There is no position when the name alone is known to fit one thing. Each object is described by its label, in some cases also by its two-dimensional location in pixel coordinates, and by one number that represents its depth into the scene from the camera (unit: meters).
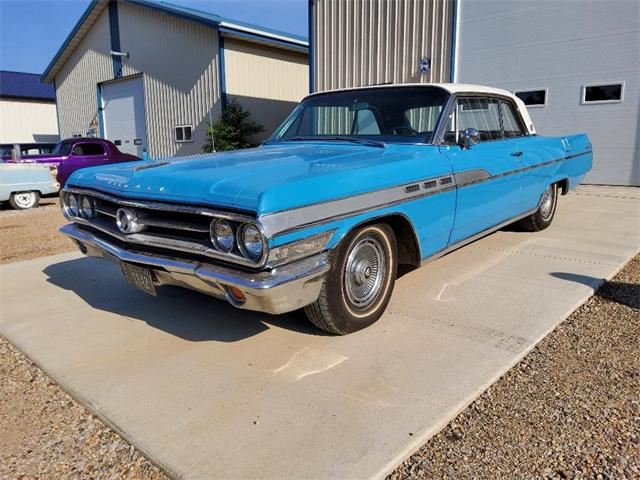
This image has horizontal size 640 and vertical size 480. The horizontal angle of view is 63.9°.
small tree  15.82
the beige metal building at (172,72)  16.75
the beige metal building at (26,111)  29.72
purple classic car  13.12
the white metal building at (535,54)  10.16
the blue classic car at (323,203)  2.65
